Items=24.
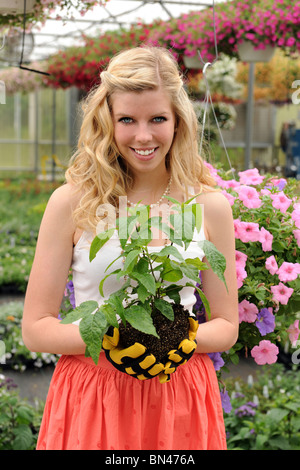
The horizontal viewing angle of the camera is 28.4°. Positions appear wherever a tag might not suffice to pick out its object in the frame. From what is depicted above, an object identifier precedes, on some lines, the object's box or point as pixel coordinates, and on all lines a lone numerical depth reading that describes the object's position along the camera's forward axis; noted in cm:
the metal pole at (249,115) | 486
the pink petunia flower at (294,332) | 161
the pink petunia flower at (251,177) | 172
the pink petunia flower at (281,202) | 157
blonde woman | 122
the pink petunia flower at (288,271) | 146
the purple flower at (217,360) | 147
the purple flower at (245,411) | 264
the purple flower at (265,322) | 148
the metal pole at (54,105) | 1150
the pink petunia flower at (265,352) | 151
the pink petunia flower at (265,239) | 150
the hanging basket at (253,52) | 411
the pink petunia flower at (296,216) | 154
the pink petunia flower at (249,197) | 156
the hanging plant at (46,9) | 216
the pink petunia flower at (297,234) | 154
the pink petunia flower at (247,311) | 148
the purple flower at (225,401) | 162
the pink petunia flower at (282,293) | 148
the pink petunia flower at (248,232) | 150
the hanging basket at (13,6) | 194
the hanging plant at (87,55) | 577
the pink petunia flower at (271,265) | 149
